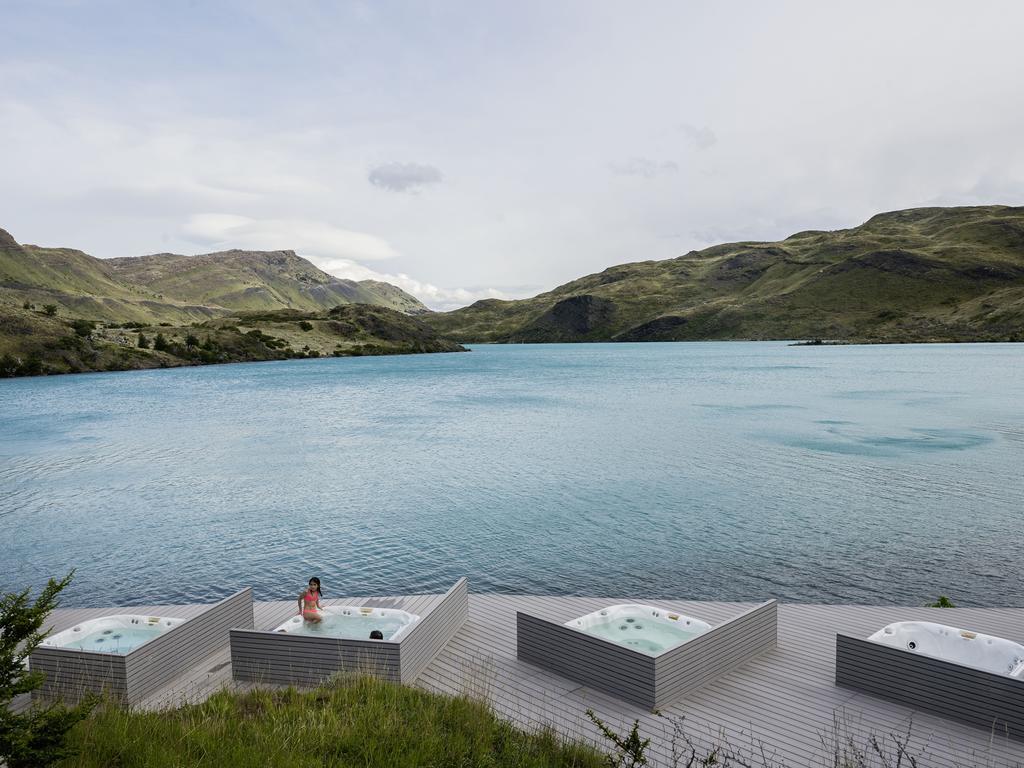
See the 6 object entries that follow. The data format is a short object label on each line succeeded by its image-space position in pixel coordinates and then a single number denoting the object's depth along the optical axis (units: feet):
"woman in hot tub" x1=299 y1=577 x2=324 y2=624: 39.19
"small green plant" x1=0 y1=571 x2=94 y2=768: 17.75
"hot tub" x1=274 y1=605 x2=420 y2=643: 38.32
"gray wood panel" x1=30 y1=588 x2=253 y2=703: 30.78
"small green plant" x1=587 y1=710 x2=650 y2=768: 20.39
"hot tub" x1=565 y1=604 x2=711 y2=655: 36.17
